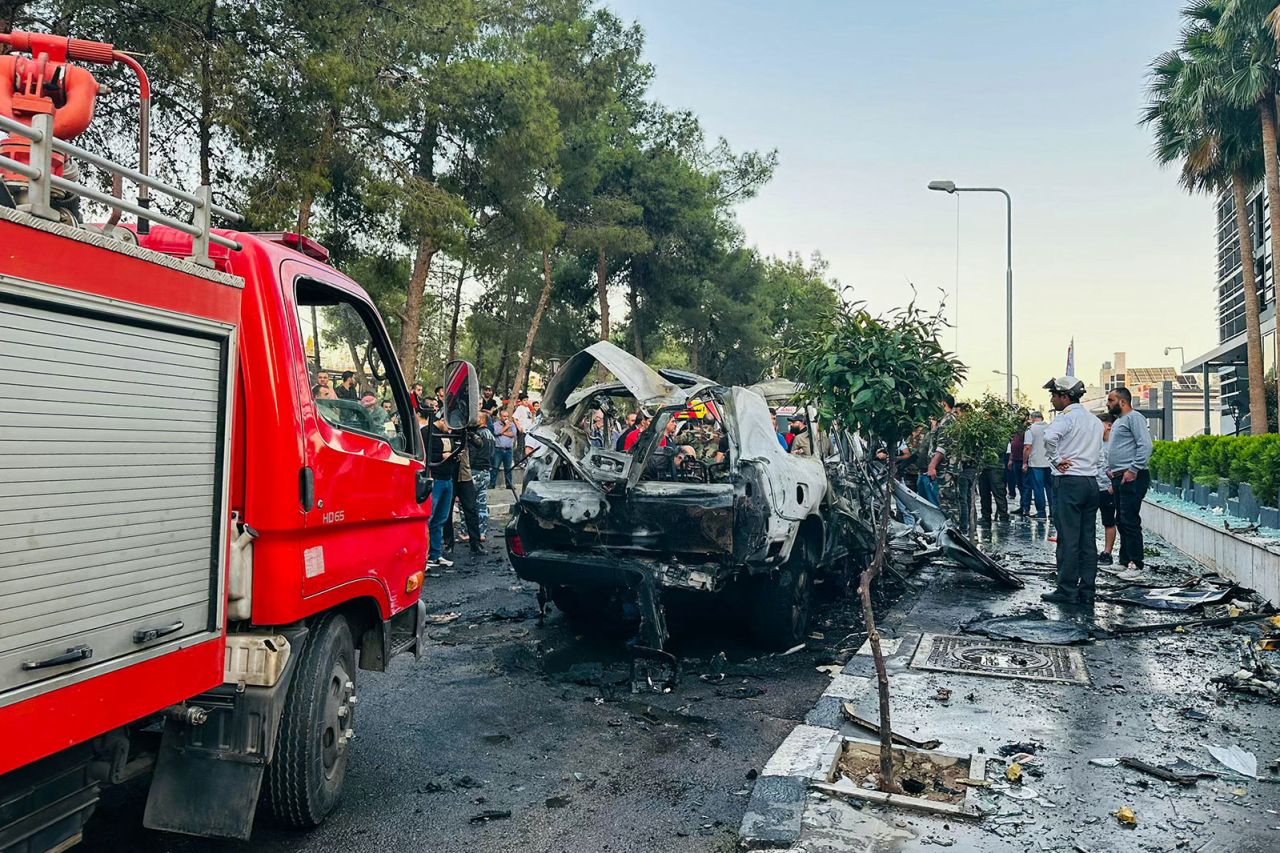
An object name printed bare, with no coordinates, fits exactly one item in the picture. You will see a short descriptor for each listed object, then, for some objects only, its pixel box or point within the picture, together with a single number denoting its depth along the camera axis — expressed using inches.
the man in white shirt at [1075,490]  311.0
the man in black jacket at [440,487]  391.9
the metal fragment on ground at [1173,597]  311.0
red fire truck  86.1
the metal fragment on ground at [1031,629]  270.7
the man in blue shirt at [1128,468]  374.3
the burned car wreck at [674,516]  236.5
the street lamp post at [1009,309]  906.1
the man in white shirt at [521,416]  729.0
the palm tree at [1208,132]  845.8
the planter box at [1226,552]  301.3
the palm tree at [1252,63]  782.5
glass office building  1142.3
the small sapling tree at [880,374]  188.4
